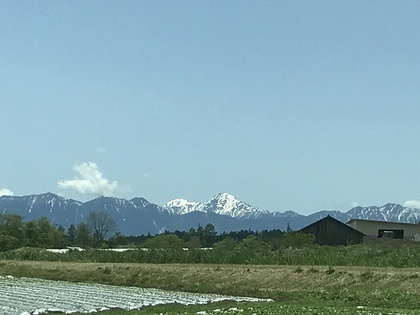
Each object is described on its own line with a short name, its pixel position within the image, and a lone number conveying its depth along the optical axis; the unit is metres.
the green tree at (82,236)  155.06
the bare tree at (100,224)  175.07
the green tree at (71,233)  162.56
